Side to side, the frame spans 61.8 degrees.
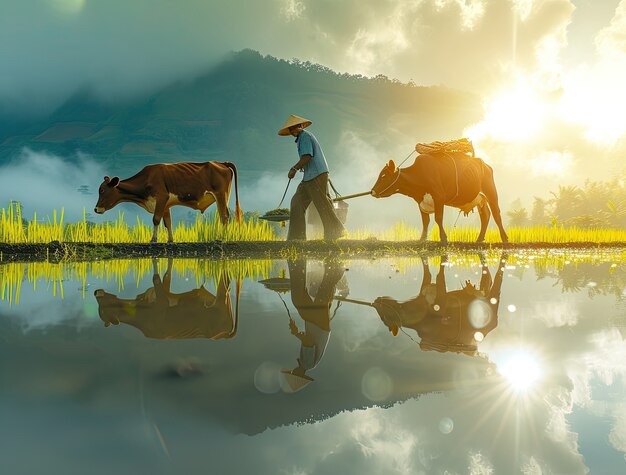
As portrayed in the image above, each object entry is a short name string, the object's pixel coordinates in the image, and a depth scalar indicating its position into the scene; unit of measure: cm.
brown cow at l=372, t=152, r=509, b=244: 1230
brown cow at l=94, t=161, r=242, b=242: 1164
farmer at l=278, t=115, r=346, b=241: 1052
